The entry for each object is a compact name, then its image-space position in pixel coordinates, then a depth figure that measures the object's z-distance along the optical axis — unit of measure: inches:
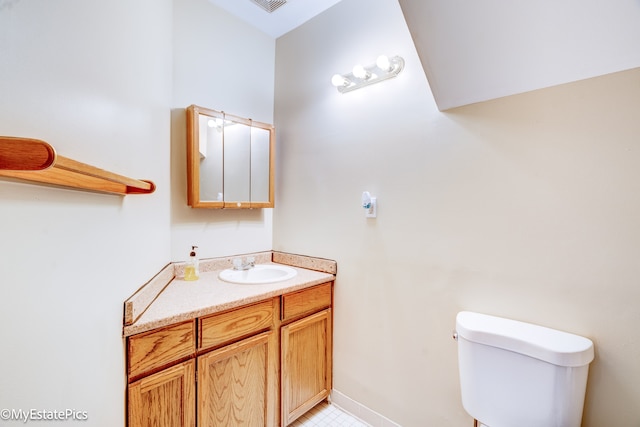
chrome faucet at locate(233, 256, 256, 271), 75.5
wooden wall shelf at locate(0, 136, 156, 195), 16.0
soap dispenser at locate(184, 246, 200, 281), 66.8
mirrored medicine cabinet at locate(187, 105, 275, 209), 68.6
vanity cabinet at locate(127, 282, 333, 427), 43.6
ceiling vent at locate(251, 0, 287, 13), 73.2
